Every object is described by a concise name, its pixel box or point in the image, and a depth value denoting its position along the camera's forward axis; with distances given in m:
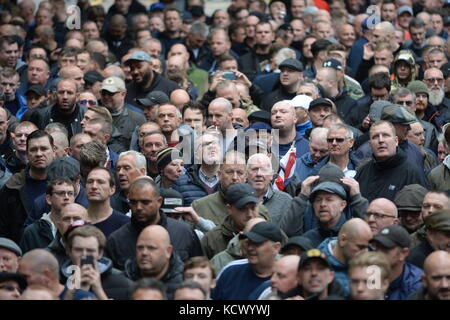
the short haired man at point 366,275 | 9.92
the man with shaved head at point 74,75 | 17.17
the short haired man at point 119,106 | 15.91
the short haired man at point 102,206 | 12.25
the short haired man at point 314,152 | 13.97
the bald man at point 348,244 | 10.96
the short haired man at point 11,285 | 10.23
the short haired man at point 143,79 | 17.41
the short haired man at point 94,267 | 10.48
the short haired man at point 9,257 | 11.43
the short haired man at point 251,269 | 10.91
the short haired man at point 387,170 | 13.23
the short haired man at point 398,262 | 10.59
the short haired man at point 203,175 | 13.43
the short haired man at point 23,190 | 13.40
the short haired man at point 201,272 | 10.48
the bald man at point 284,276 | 10.41
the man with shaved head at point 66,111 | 15.77
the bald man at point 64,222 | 11.74
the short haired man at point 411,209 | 12.18
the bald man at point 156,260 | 10.80
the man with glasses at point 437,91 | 16.64
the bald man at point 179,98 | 16.39
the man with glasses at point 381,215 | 11.66
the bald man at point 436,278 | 10.02
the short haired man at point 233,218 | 11.90
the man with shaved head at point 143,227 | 11.71
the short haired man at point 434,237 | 11.12
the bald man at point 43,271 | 10.50
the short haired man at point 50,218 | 12.30
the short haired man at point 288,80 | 17.11
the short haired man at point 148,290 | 9.94
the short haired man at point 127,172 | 13.32
